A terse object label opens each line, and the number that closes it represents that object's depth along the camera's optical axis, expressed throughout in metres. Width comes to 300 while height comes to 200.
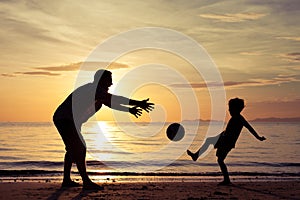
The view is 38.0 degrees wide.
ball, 12.09
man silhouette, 9.91
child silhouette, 11.16
